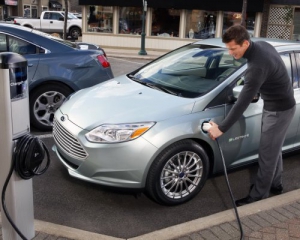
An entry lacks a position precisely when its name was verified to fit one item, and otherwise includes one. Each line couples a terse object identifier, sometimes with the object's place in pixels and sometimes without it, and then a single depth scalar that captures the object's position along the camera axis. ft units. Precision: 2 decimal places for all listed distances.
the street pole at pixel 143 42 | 58.85
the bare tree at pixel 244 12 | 56.42
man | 10.80
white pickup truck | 83.66
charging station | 7.87
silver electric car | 11.25
